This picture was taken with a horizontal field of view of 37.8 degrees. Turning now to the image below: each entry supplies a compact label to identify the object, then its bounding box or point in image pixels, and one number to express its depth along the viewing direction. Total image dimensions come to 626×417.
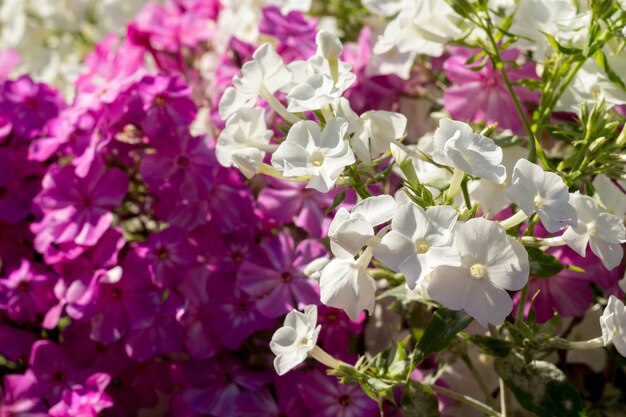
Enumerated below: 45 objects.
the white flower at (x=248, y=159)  0.68
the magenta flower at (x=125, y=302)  0.92
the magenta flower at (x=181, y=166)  0.92
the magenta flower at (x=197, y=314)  0.91
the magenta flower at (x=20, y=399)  0.92
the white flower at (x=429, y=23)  0.83
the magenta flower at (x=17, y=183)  0.98
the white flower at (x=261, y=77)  0.75
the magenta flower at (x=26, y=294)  0.94
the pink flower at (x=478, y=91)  0.91
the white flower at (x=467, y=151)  0.60
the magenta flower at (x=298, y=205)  0.92
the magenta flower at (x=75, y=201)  0.93
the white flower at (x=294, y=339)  0.66
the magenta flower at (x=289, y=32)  1.01
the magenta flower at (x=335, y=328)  0.89
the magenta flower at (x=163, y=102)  0.93
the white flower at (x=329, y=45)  0.71
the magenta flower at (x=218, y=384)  0.88
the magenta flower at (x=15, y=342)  0.95
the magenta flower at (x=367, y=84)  1.03
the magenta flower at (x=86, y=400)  0.87
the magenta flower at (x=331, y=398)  0.85
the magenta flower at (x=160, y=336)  0.91
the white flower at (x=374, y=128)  0.69
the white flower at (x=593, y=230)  0.64
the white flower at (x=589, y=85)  0.80
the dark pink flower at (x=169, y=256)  0.90
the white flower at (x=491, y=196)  0.67
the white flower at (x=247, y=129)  0.76
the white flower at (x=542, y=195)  0.60
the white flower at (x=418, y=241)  0.58
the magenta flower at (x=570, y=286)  0.82
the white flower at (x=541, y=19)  0.79
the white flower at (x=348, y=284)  0.63
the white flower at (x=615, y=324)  0.64
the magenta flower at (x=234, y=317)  0.89
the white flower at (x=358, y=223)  0.60
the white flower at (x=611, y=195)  0.74
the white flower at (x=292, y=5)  1.12
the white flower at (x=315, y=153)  0.64
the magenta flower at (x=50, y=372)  0.93
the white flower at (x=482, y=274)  0.59
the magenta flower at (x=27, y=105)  1.01
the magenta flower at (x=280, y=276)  0.88
